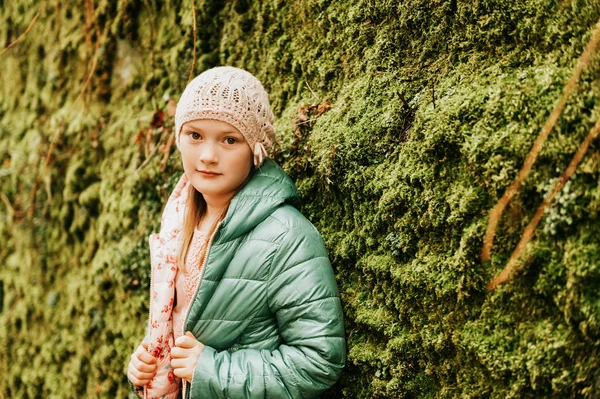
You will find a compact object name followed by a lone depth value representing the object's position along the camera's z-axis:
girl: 2.38
